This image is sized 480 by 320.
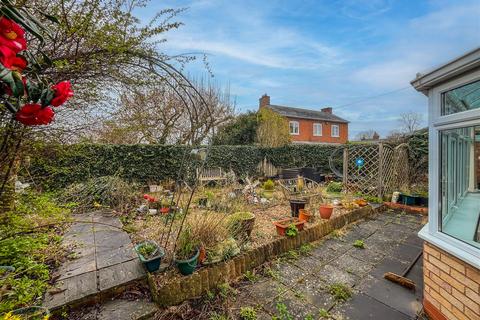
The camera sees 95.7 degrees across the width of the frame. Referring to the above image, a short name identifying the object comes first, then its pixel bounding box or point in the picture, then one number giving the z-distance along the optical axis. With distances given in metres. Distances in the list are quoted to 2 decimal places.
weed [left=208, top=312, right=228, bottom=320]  2.25
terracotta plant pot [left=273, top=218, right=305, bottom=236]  3.76
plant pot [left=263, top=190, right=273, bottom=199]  6.89
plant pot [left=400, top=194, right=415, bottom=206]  6.17
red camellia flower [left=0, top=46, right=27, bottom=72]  0.79
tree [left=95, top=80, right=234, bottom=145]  10.16
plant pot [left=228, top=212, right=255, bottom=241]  3.40
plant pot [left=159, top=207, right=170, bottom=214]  4.74
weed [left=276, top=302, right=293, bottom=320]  2.29
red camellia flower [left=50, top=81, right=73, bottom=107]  0.99
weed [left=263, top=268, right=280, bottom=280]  3.00
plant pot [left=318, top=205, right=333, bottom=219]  4.66
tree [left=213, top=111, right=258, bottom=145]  12.44
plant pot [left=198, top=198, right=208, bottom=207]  4.69
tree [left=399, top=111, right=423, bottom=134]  19.14
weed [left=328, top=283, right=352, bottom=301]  2.62
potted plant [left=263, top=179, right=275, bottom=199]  7.89
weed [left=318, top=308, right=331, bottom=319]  2.32
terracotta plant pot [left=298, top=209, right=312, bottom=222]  4.47
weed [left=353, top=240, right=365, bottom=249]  3.95
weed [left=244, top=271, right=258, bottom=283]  2.95
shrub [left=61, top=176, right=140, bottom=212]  4.94
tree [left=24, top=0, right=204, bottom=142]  1.81
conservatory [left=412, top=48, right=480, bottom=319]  1.87
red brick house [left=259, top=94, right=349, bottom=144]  20.91
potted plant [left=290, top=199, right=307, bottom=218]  4.86
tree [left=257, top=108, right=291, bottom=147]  11.68
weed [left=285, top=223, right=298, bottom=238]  3.73
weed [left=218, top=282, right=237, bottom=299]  2.61
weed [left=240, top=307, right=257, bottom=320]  2.29
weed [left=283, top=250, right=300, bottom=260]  3.52
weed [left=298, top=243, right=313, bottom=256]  3.68
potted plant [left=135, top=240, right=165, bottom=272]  2.48
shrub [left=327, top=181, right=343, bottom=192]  8.05
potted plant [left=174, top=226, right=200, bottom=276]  2.54
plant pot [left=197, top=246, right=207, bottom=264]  2.76
